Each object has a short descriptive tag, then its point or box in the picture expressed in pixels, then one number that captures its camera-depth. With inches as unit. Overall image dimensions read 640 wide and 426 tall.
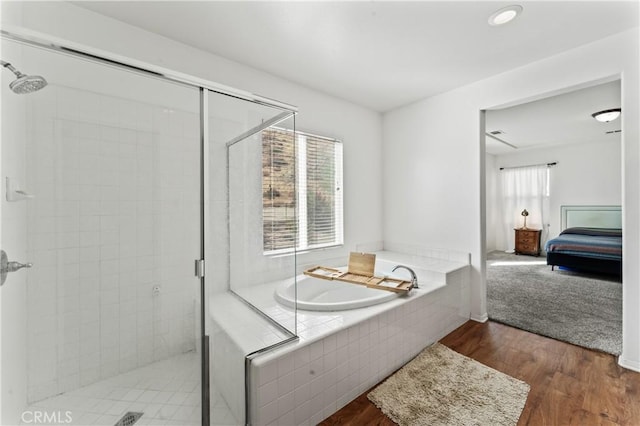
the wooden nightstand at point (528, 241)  244.5
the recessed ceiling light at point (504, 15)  68.4
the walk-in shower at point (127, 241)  54.2
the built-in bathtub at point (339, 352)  55.0
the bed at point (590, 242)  165.5
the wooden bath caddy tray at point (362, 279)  89.7
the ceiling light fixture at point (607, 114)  140.6
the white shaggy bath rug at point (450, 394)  61.8
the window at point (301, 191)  74.9
